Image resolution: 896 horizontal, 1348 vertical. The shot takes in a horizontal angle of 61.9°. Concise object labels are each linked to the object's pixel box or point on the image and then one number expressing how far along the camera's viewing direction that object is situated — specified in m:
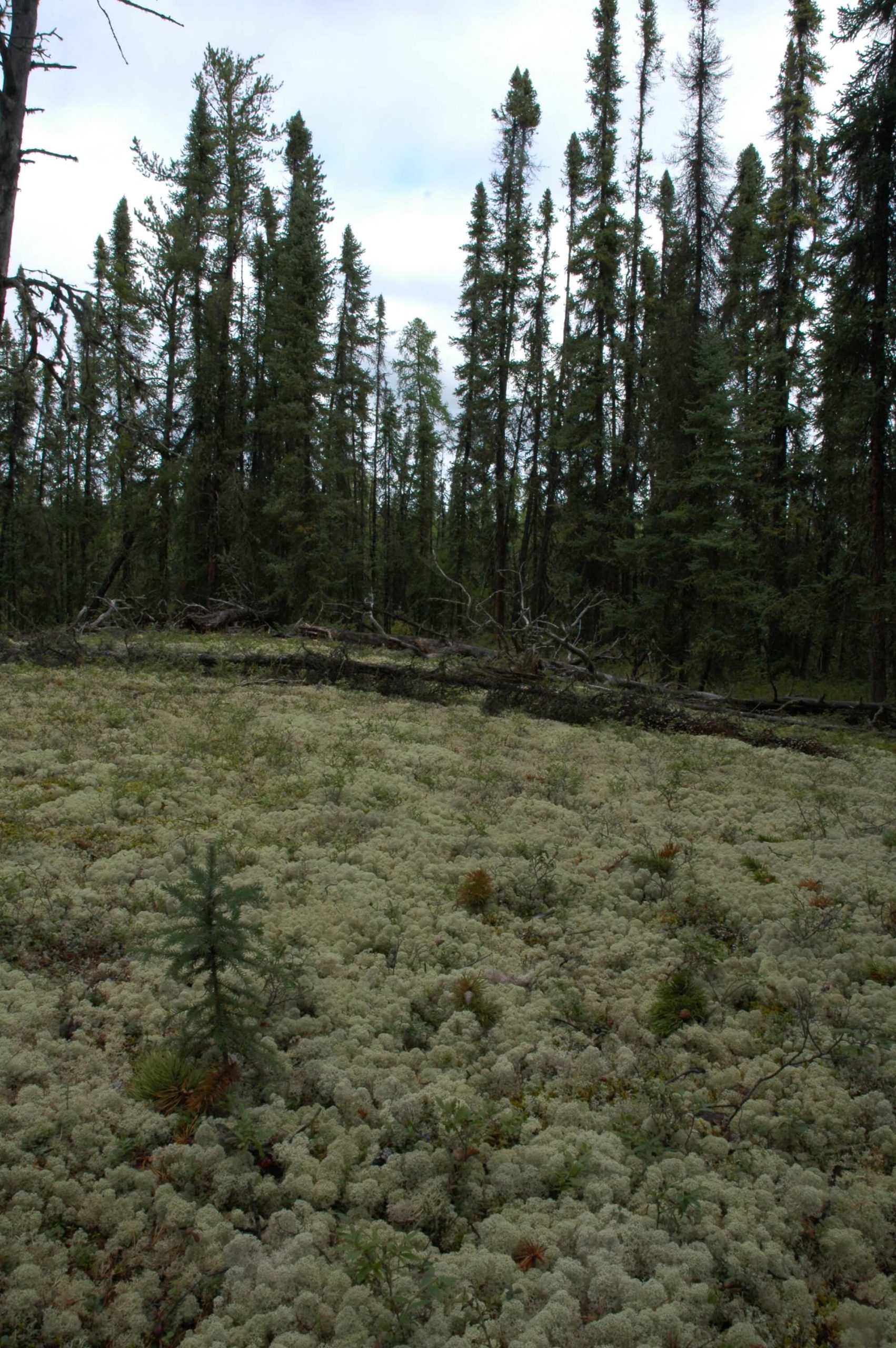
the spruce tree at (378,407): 40.59
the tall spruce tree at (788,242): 17.09
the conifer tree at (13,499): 29.34
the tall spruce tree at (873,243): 12.66
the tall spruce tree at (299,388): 21.84
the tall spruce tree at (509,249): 23.69
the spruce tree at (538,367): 25.70
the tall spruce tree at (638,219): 21.91
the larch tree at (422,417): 39.69
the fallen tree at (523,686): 8.79
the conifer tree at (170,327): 20.83
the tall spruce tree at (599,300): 21.44
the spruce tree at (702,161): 18.95
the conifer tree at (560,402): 23.44
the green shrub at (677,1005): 3.10
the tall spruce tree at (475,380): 25.56
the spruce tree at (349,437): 22.73
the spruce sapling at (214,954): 2.56
